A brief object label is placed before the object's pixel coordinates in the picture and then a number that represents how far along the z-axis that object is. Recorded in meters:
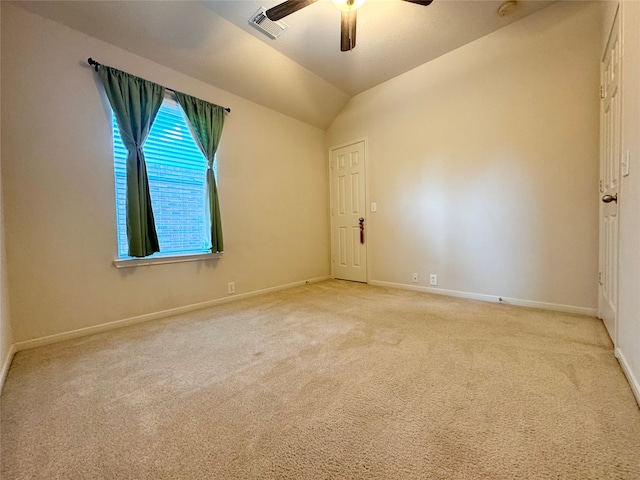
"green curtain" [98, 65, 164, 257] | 2.29
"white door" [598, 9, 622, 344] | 1.71
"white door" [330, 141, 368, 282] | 4.00
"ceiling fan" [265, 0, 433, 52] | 1.93
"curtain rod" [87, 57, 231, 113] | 2.20
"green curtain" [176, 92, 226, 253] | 2.84
